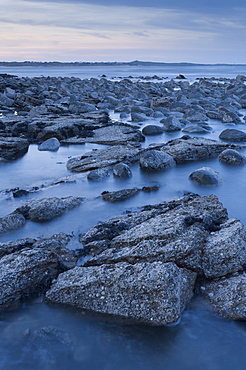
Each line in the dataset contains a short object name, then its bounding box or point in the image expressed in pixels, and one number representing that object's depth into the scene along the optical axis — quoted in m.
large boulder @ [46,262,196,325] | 3.26
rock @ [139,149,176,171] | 8.21
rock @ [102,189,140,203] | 6.33
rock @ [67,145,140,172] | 8.39
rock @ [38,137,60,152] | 10.58
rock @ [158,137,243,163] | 9.09
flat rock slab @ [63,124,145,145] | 11.03
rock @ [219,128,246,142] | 11.55
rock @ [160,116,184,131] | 13.07
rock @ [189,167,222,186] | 7.20
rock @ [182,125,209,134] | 12.94
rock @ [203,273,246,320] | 3.34
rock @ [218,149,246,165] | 8.75
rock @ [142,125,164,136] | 12.38
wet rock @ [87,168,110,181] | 7.48
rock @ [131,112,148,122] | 15.16
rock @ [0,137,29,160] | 9.82
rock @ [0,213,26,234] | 5.04
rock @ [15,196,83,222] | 5.49
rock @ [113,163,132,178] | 7.68
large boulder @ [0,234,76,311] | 3.58
